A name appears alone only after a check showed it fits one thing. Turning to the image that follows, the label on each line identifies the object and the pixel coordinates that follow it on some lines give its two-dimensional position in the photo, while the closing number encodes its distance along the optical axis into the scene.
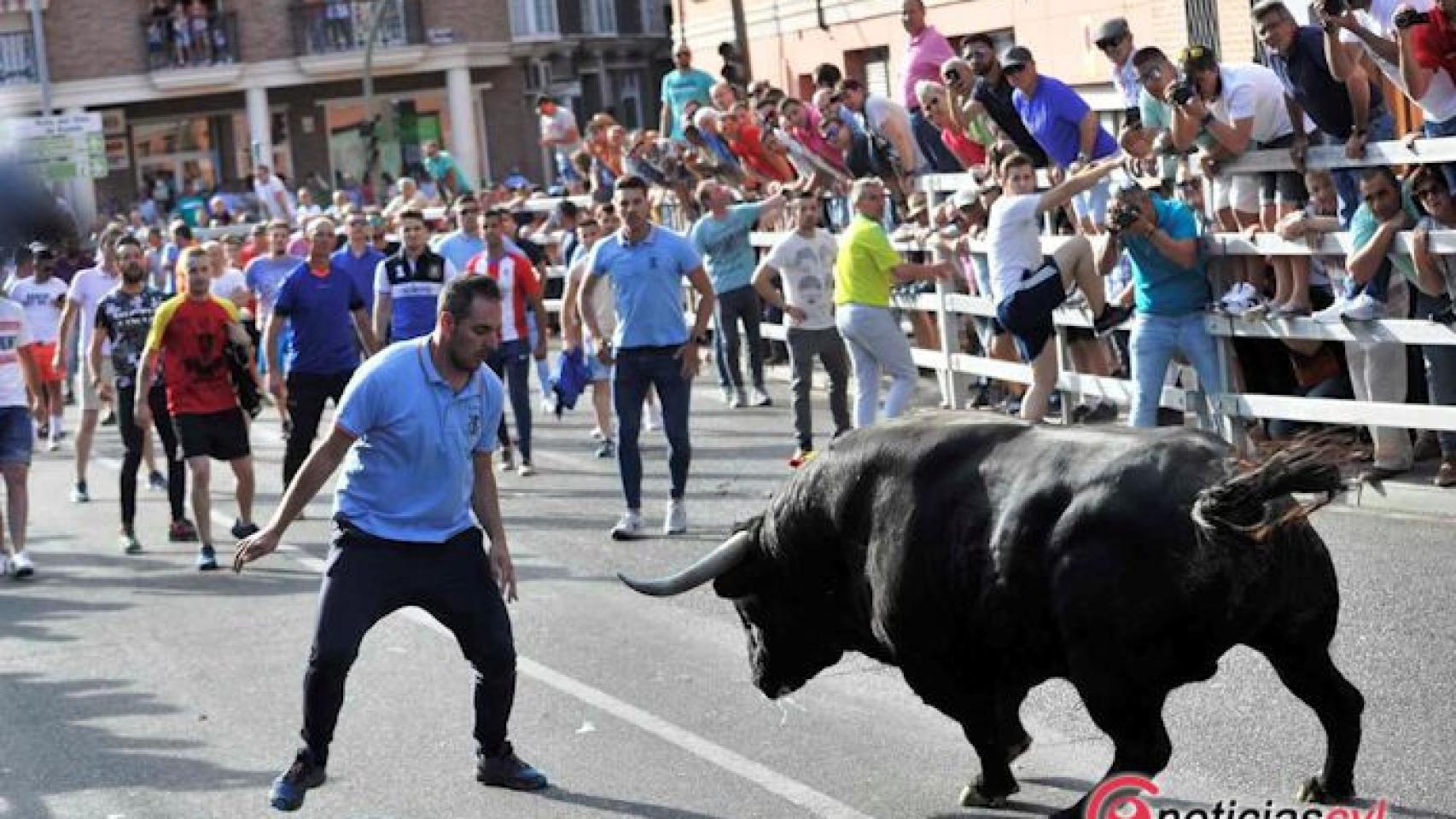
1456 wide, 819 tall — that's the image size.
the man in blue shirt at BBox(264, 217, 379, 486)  15.86
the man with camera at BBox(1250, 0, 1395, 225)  12.45
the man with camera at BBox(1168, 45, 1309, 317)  13.14
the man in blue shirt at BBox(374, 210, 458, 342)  16.11
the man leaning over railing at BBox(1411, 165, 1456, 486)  11.91
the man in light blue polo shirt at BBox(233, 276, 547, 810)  8.62
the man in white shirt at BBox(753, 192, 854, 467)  16.08
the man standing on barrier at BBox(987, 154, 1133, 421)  14.03
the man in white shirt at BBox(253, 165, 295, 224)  39.25
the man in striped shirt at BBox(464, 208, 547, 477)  16.94
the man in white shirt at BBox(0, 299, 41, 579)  14.68
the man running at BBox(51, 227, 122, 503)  18.31
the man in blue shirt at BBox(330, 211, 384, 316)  16.69
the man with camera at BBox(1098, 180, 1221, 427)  13.28
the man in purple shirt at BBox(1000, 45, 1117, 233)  14.93
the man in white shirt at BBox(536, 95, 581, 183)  29.98
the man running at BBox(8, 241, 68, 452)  21.08
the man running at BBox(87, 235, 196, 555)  15.72
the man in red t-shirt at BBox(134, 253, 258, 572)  14.77
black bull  6.95
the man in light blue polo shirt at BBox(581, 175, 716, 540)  14.11
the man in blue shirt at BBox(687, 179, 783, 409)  18.59
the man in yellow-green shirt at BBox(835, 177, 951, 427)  15.10
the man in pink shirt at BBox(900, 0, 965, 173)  19.27
